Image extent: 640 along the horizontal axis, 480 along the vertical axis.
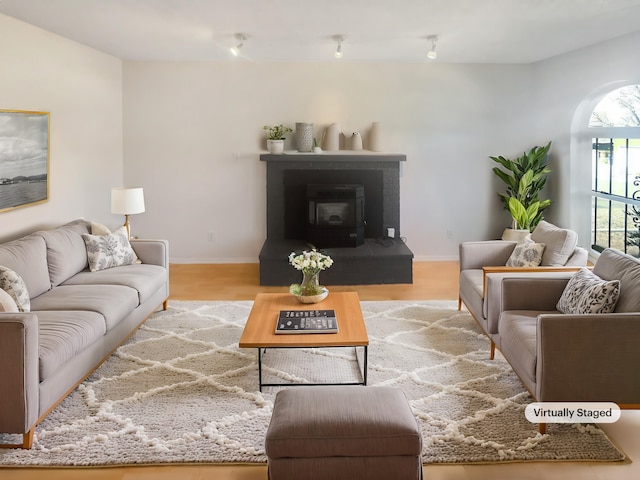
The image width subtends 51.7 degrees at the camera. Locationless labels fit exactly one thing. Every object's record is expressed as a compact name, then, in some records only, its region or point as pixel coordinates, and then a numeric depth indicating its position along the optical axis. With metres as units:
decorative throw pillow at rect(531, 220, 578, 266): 5.15
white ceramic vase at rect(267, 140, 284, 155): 7.69
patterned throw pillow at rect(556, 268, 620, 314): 3.72
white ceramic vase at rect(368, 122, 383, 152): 7.82
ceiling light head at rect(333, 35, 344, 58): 5.89
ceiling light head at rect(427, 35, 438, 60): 5.90
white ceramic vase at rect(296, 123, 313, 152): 7.71
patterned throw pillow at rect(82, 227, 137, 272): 5.48
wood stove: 7.55
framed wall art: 5.00
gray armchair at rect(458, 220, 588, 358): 4.62
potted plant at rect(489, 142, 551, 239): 7.54
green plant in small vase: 7.70
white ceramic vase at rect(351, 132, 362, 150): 7.82
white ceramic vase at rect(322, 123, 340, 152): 7.78
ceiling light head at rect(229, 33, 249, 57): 5.84
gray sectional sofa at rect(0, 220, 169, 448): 3.25
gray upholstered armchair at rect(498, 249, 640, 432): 3.40
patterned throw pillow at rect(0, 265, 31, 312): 4.00
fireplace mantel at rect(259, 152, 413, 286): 7.71
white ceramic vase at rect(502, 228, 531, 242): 7.51
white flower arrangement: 4.70
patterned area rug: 3.29
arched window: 6.61
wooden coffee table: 3.95
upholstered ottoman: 2.77
